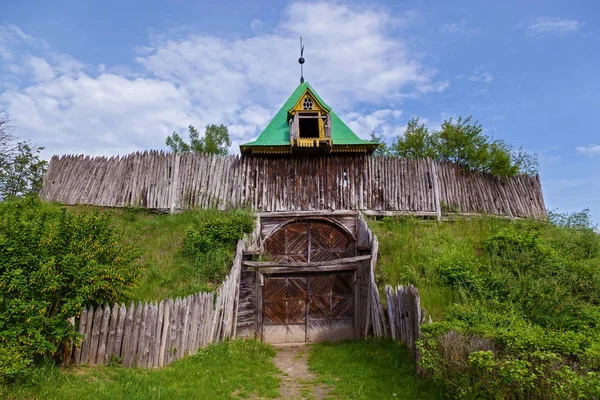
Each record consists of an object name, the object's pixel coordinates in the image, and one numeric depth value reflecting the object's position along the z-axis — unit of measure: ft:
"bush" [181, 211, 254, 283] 38.58
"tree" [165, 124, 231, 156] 88.12
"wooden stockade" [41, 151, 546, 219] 49.96
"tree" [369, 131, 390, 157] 77.35
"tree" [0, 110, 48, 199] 66.43
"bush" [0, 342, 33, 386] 17.56
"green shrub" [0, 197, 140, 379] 20.07
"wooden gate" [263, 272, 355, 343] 43.96
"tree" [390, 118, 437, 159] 69.84
